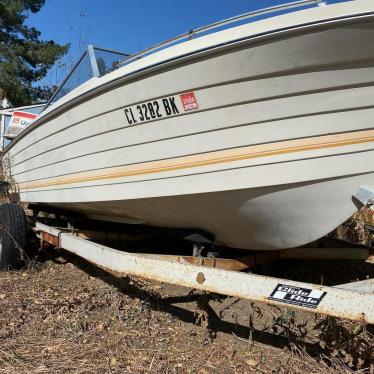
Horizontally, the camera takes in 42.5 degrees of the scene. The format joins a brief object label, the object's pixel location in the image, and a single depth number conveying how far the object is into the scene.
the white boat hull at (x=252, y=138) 2.44
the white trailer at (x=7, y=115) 5.93
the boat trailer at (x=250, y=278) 2.34
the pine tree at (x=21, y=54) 15.64
